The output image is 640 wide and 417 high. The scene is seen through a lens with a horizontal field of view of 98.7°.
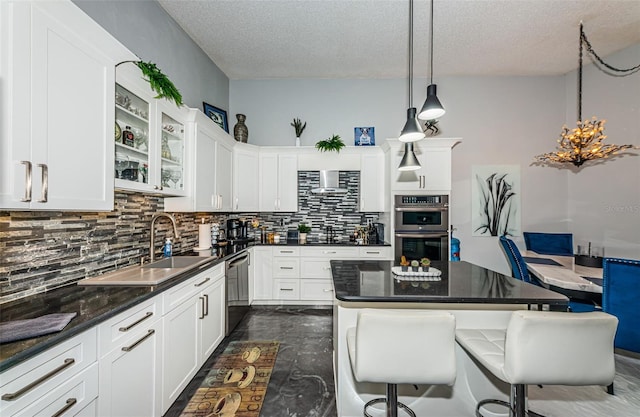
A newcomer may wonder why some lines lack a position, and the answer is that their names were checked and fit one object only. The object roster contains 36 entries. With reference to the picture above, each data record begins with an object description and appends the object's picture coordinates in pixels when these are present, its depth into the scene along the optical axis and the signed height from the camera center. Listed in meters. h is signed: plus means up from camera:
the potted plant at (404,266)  2.04 -0.43
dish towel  0.98 -0.47
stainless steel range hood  4.14 +0.43
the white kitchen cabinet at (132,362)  1.29 -0.82
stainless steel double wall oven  3.67 -0.23
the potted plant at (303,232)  4.16 -0.37
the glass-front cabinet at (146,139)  1.82 +0.54
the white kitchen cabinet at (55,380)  0.89 -0.64
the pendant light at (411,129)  2.12 +0.62
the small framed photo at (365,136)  4.29 +1.14
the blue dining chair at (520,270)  2.54 -0.63
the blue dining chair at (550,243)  3.69 -0.45
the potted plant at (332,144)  4.01 +0.94
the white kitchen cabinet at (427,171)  3.75 +0.52
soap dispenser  2.56 -0.40
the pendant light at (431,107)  1.98 +0.74
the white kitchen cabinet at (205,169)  2.72 +0.43
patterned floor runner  1.94 -1.42
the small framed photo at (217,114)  3.66 +1.31
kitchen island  1.72 -0.97
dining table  2.23 -0.58
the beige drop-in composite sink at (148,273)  1.74 -0.48
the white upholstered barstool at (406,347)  1.28 -0.65
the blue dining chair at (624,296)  2.13 -0.68
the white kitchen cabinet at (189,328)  1.81 -0.94
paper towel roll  3.24 -0.34
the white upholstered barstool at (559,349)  1.20 -0.62
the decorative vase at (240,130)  4.13 +1.17
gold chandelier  3.08 +0.74
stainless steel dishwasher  2.92 -0.94
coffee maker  4.07 -0.33
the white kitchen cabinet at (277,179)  4.17 +0.44
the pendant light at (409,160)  2.43 +0.43
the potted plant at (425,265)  2.07 -0.43
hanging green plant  1.92 +0.94
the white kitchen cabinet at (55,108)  1.09 +0.46
